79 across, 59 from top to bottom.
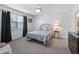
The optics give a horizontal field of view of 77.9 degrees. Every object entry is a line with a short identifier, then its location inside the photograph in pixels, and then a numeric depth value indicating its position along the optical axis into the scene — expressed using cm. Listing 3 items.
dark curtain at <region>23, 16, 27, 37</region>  429
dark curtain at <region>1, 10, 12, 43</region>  274
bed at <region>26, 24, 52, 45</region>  276
